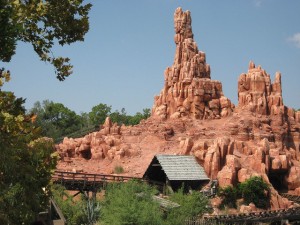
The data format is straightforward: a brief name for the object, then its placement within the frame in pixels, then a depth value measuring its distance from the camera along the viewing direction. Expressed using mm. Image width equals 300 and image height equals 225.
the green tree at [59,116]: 79375
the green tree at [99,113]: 88075
